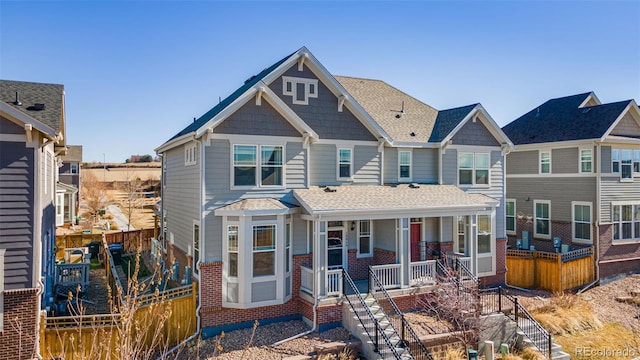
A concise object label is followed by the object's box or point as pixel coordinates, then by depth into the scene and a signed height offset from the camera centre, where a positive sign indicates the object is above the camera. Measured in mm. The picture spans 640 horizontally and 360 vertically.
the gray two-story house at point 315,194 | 14797 -380
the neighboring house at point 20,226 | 10805 -1089
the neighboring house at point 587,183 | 22234 +79
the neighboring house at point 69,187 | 36469 -347
